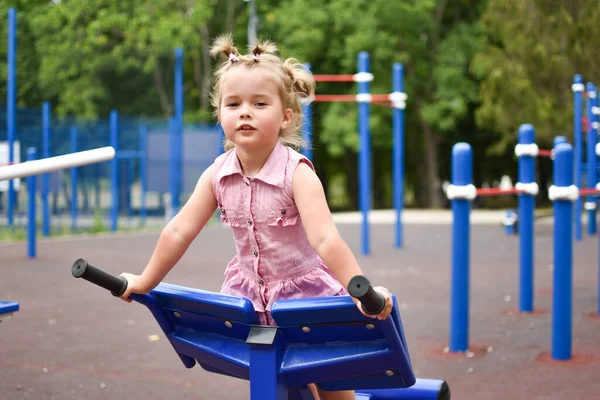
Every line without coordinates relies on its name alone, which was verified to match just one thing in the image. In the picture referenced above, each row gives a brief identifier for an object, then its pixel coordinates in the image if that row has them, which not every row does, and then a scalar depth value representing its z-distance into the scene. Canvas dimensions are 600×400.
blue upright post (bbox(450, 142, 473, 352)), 4.70
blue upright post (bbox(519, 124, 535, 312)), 5.90
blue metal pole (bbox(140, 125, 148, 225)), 16.88
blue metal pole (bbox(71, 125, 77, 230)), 15.77
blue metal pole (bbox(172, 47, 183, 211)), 16.81
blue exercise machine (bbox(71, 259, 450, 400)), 2.03
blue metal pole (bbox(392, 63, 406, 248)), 11.23
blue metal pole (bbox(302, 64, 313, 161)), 11.00
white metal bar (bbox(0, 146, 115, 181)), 2.11
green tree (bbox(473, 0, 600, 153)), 12.60
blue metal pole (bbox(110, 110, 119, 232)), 15.55
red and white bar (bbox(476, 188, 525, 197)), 5.33
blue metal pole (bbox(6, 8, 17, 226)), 10.44
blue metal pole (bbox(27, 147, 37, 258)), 9.32
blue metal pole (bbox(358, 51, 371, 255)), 10.46
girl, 2.29
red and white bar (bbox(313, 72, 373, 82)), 10.48
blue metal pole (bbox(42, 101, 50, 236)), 13.18
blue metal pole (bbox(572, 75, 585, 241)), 11.70
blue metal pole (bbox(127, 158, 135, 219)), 17.81
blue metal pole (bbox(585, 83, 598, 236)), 8.90
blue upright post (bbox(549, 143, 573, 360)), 4.39
